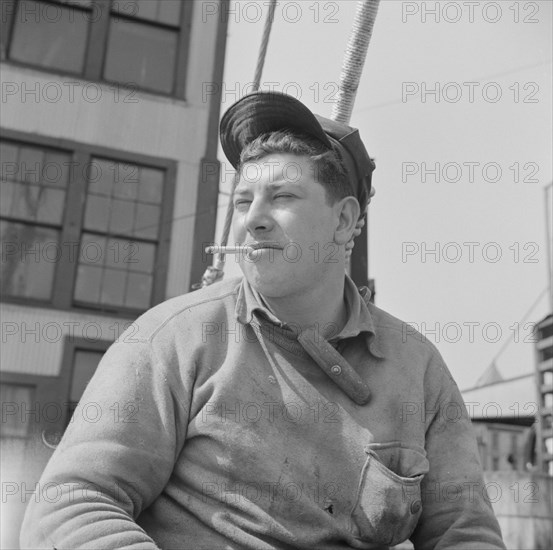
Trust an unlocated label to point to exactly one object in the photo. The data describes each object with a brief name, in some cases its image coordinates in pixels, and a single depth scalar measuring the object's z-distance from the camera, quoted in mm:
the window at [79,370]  7777
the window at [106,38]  8547
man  1308
